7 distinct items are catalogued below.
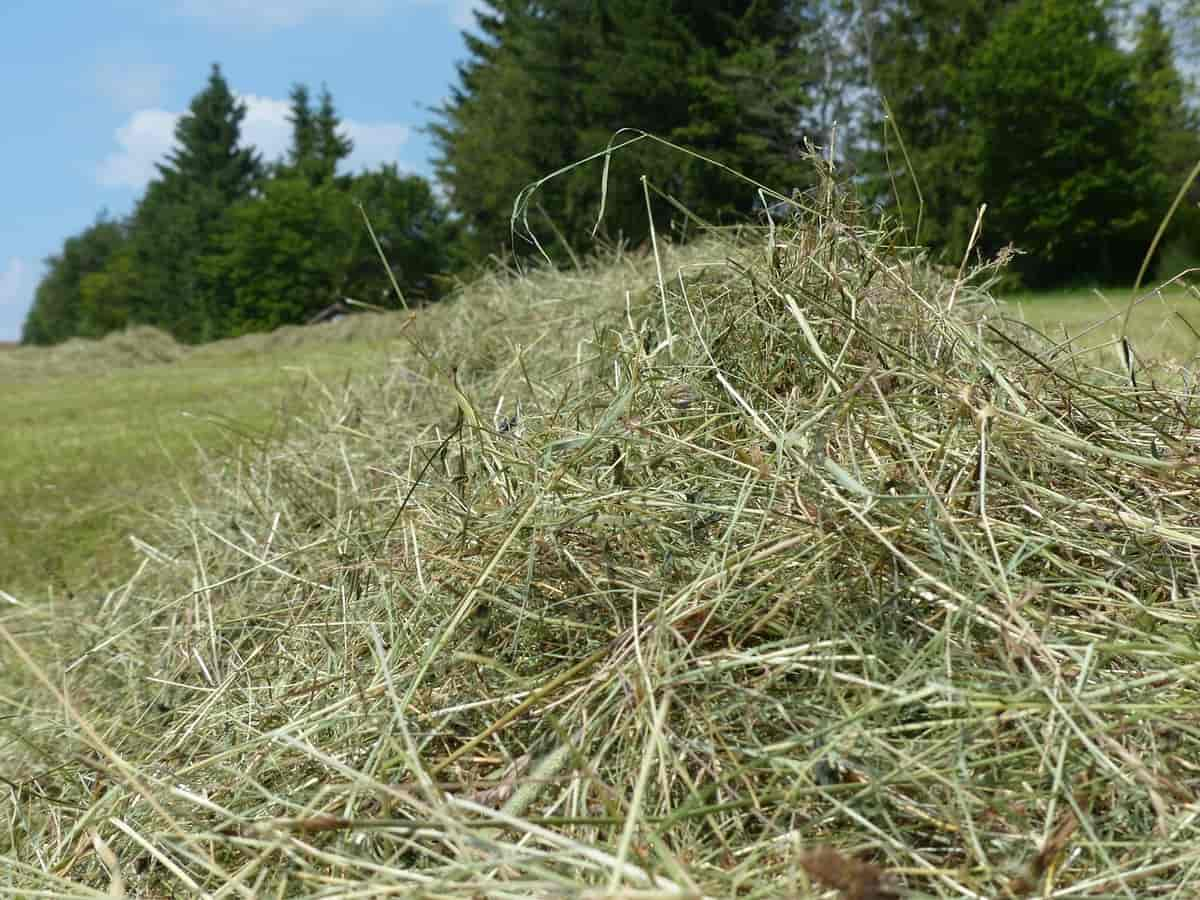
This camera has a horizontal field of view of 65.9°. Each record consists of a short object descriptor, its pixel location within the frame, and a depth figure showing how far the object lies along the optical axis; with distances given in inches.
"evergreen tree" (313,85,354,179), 1633.9
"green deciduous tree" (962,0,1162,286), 569.9
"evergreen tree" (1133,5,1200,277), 511.5
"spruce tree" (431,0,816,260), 627.5
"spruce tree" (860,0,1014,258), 606.9
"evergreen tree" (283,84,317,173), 1621.6
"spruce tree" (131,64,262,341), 1272.1
